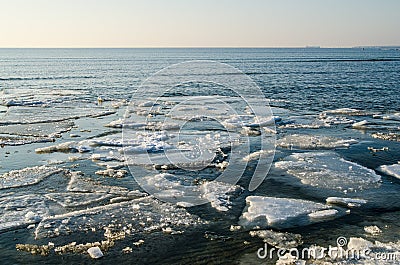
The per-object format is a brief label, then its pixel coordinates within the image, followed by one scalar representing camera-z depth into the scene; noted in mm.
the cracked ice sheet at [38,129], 20078
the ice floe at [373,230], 8906
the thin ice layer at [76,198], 10773
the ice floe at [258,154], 15297
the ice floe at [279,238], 8477
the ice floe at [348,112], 26553
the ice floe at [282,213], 9531
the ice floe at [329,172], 12172
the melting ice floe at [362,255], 7656
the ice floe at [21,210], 9459
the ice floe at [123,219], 9219
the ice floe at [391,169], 13003
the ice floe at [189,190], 10949
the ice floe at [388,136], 18359
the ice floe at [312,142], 17156
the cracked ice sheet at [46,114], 24044
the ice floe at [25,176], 12336
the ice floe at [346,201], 10562
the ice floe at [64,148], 16391
